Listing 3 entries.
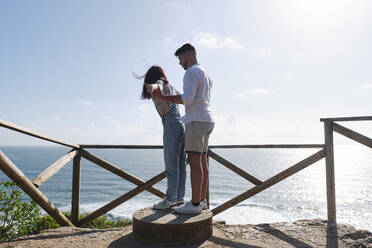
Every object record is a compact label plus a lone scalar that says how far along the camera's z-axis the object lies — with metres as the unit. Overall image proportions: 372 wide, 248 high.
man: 2.80
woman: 3.03
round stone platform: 2.60
